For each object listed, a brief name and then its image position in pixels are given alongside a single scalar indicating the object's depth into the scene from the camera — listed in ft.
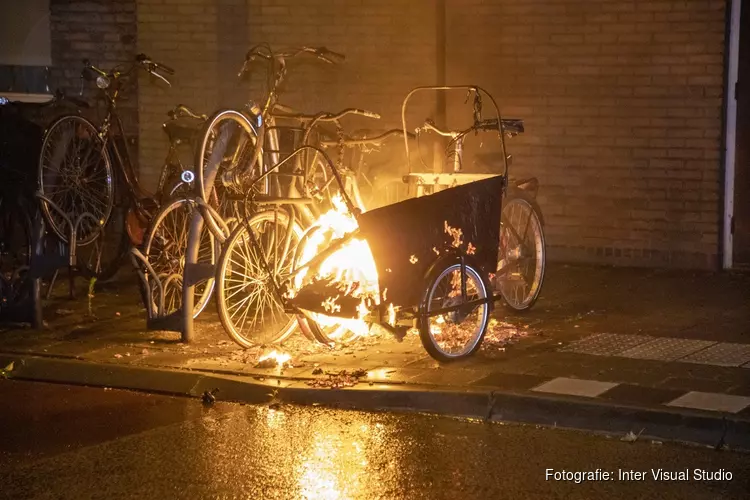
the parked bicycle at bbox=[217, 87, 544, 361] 25.45
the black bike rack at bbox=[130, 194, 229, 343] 28.37
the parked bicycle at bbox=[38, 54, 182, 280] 33.94
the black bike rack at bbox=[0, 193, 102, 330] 31.12
